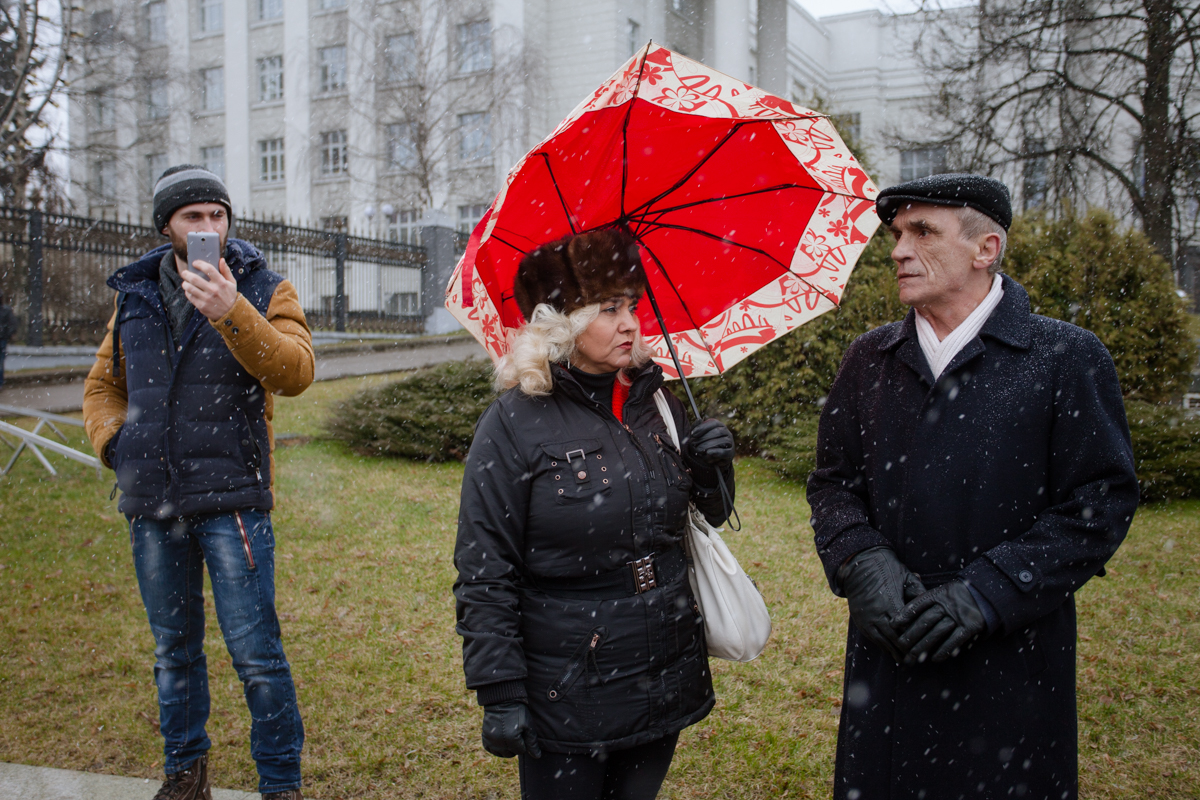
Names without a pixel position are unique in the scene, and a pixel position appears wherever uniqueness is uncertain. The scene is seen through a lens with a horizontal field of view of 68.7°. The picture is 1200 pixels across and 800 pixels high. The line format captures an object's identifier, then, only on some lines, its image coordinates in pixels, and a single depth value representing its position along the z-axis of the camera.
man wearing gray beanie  3.11
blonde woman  2.29
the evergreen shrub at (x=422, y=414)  9.83
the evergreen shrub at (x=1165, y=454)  7.52
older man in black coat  2.18
